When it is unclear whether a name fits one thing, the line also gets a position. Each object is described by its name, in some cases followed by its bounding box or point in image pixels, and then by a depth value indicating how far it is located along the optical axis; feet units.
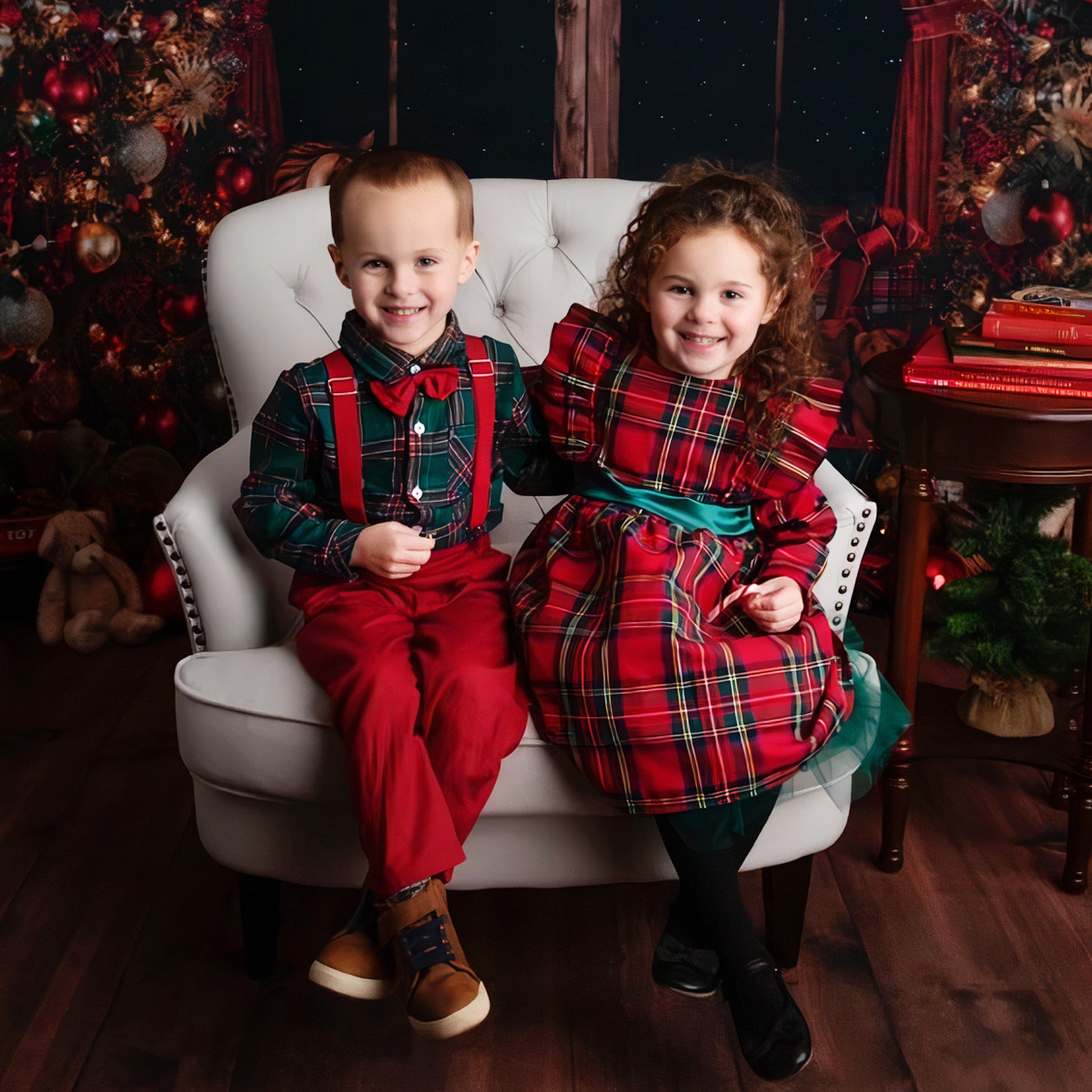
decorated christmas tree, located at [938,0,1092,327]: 6.77
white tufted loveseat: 3.83
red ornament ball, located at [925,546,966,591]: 6.79
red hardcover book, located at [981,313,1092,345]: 4.77
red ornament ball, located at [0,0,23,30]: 7.06
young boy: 3.55
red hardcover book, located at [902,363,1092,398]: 4.55
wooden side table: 4.51
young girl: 3.66
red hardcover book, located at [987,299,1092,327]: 4.80
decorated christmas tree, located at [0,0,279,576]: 7.13
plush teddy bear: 7.21
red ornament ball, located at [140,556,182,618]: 7.36
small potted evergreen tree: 5.25
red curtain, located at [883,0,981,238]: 6.81
